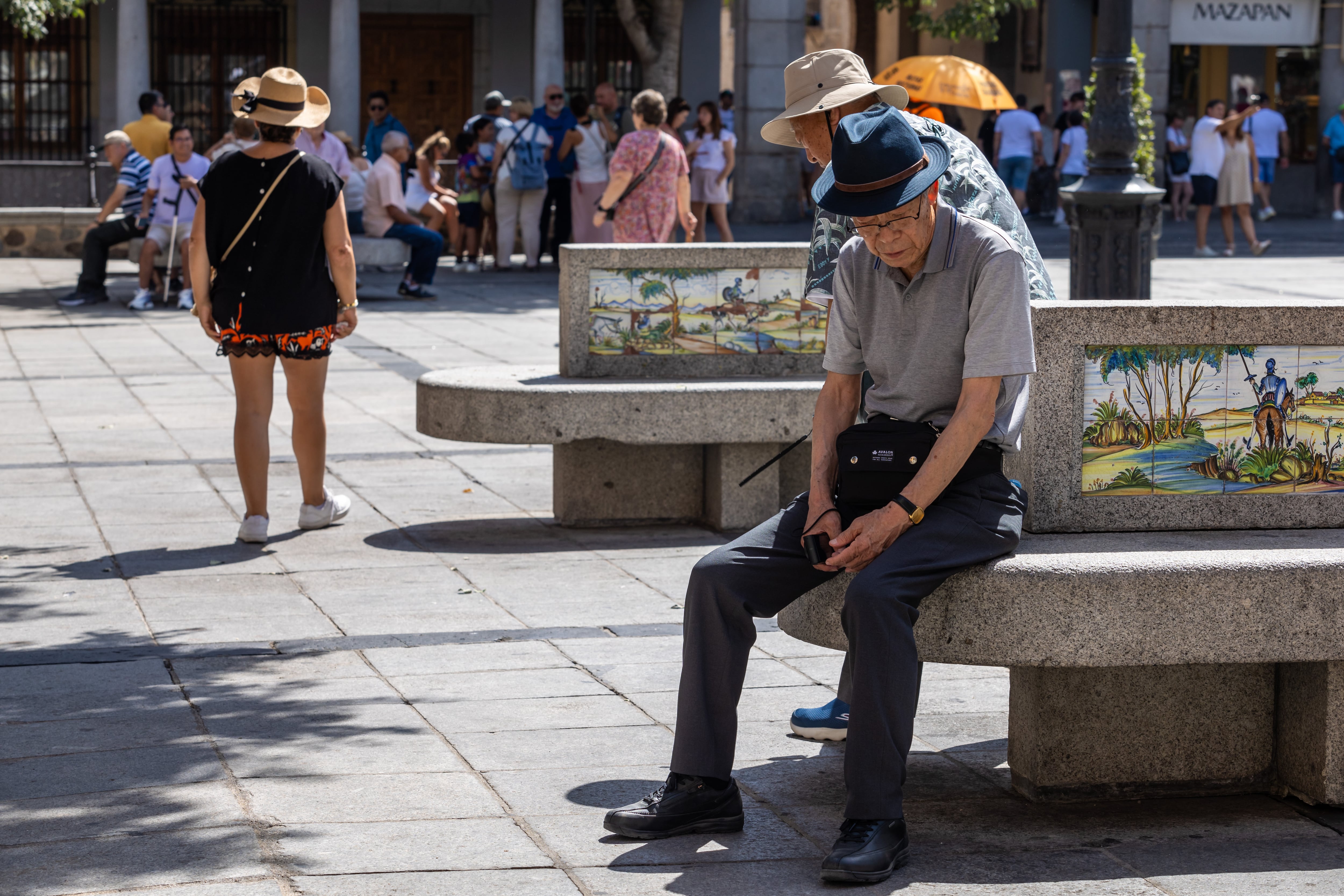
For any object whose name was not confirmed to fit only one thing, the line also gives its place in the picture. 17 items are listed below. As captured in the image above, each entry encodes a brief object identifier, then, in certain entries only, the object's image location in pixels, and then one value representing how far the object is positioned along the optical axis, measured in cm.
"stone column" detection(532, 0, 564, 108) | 2453
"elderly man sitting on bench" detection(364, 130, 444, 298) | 1630
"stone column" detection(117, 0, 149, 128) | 2394
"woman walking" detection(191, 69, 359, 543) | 720
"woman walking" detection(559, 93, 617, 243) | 1831
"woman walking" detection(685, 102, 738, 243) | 2122
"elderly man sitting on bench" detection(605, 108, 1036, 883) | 388
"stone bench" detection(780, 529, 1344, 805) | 401
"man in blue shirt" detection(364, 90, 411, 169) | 2012
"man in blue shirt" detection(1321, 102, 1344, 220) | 2753
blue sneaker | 480
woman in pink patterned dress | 1162
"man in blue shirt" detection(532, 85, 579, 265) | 1873
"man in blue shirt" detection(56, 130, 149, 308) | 1608
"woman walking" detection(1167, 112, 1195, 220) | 2791
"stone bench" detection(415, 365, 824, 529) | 742
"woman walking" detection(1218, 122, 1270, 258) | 2000
